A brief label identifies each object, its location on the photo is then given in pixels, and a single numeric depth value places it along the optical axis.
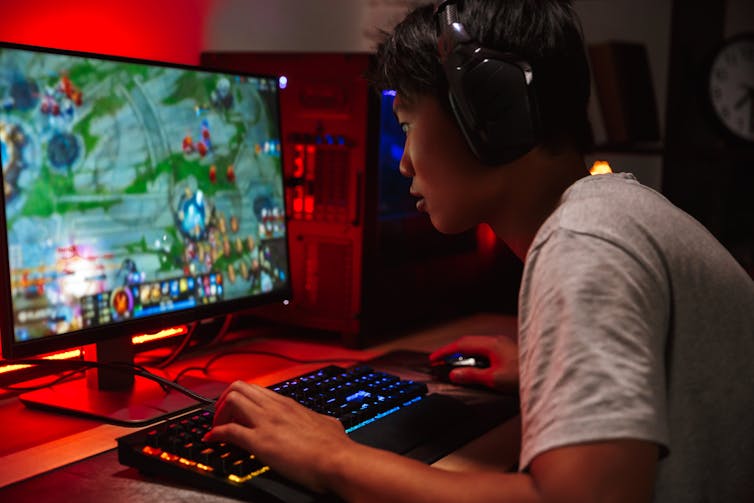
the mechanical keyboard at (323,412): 0.82
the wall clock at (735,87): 2.50
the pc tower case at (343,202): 1.44
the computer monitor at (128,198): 0.99
